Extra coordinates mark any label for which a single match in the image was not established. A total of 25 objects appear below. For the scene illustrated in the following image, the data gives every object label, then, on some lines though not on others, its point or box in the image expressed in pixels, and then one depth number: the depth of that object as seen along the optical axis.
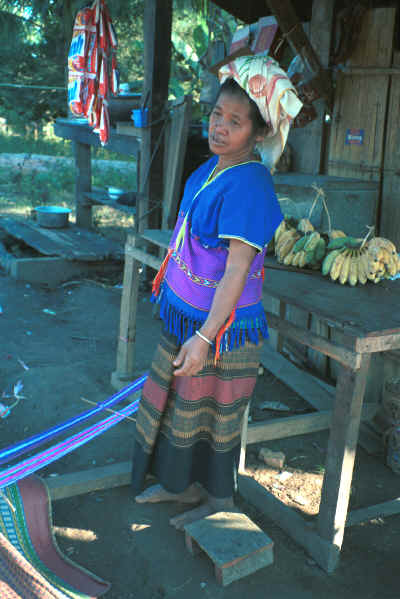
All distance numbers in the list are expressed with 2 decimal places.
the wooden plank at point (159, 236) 3.46
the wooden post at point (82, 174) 8.28
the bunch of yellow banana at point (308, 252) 3.01
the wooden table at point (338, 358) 2.20
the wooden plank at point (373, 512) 2.77
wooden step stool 2.36
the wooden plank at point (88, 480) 2.85
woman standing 2.04
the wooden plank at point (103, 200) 7.08
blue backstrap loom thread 2.50
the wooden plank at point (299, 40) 3.61
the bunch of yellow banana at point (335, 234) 3.16
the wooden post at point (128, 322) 3.89
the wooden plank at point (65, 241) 7.04
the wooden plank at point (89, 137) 6.49
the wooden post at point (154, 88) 5.54
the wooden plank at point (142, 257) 3.50
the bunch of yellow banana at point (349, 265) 2.81
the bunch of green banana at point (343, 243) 2.92
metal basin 8.13
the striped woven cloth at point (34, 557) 1.96
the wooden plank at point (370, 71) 3.53
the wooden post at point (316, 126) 4.01
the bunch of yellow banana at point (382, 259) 2.80
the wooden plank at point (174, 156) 5.51
